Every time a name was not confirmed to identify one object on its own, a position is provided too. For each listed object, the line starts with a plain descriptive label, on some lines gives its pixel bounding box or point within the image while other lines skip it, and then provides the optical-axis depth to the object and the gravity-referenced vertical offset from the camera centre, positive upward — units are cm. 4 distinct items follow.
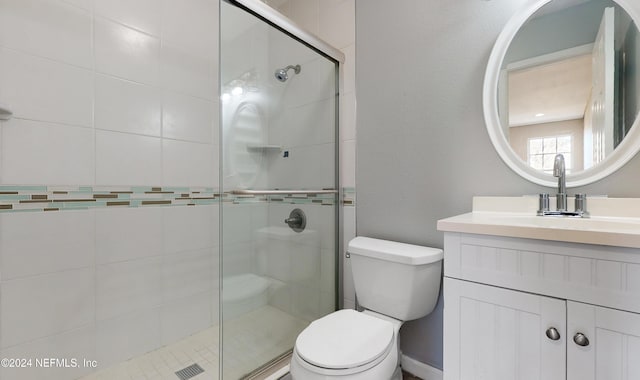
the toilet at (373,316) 97 -58
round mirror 106 +41
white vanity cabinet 68 -34
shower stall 123 +0
